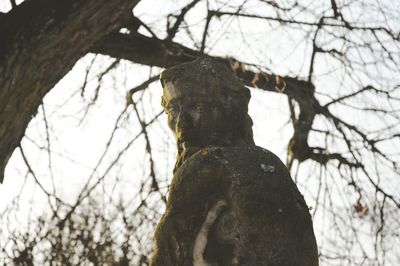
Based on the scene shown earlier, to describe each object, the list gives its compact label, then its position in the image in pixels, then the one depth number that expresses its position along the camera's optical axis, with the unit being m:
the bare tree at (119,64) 2.51
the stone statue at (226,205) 2.16
